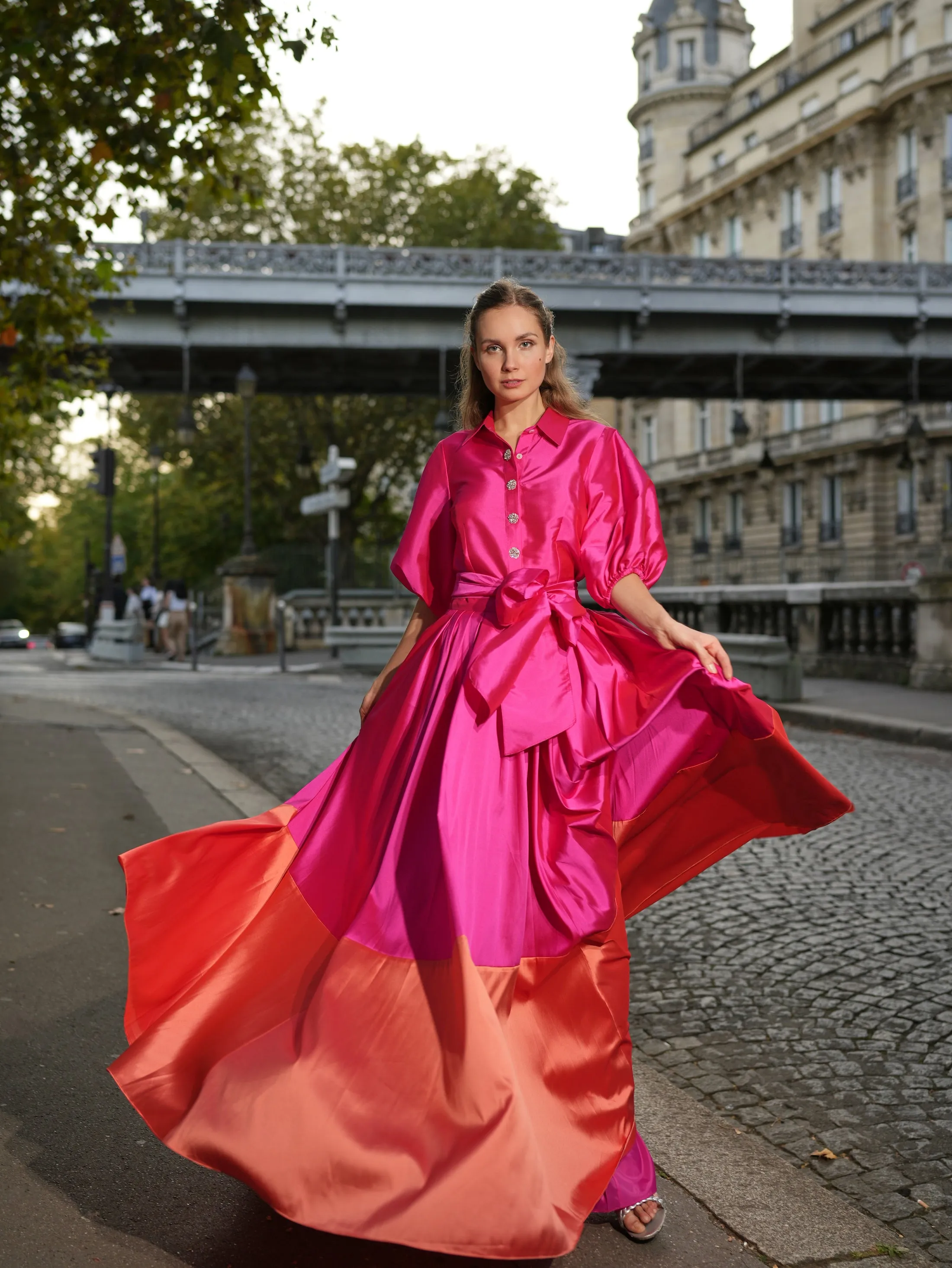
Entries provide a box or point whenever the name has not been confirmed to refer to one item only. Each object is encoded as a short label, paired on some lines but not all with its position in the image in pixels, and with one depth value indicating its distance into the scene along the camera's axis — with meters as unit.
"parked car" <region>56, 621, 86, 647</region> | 64.81
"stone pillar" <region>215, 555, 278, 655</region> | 30.09
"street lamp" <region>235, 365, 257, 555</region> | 26.34
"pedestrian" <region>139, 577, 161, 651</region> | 36.03
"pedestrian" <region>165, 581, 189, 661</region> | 28.86
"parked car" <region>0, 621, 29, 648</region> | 71.50
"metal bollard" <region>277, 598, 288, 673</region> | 21.98
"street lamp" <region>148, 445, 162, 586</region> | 36.94
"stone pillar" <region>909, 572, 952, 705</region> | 14.36
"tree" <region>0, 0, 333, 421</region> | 7.45
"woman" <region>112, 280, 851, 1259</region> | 2.16
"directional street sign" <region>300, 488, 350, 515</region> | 22.06
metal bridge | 27.92
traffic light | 25.62
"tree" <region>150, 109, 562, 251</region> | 37.22
